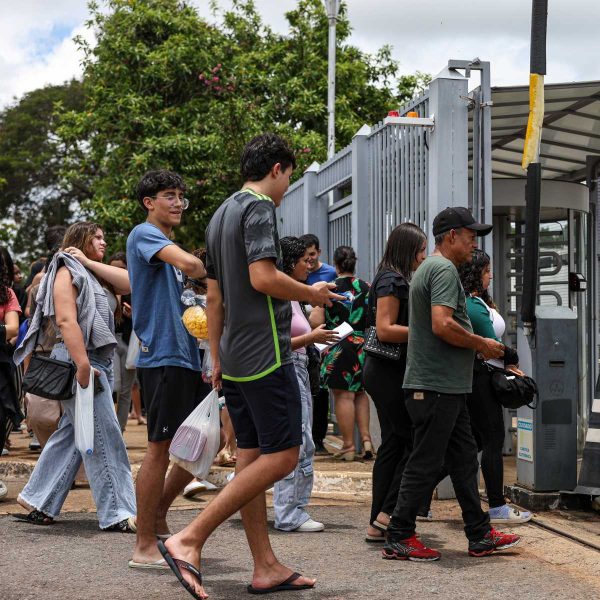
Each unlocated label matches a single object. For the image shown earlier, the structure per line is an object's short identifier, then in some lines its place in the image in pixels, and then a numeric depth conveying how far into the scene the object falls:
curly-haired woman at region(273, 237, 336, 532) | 6.17
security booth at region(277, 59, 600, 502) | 7.25
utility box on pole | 7.20
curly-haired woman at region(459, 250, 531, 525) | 6.62
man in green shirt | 5.54
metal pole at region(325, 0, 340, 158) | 20.14
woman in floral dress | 9.16
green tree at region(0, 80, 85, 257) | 39.50
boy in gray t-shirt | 4.65
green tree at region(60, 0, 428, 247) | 23.30
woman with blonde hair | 6.46
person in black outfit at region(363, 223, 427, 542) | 6.00
